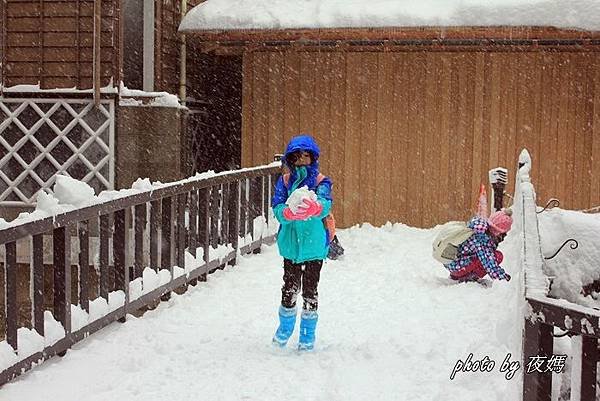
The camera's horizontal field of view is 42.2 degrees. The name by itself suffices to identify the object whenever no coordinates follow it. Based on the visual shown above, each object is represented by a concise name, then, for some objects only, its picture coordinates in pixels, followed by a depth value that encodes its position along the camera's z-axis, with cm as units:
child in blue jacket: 602
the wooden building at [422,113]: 1287
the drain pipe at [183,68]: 1437
